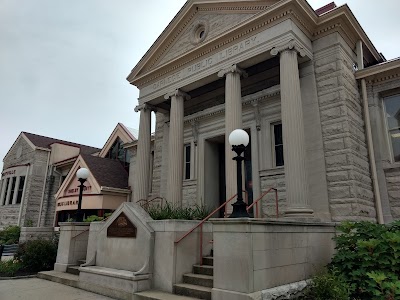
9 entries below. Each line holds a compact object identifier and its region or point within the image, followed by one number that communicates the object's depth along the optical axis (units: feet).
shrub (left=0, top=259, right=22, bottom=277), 35.17
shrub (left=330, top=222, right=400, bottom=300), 19.46
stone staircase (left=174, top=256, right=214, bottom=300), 21.28
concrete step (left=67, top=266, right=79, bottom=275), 32.96
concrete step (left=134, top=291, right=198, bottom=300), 21.30
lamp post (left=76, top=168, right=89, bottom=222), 37.62
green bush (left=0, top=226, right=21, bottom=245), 71.87
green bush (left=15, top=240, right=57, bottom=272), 37.52
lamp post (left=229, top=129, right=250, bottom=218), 20.63
